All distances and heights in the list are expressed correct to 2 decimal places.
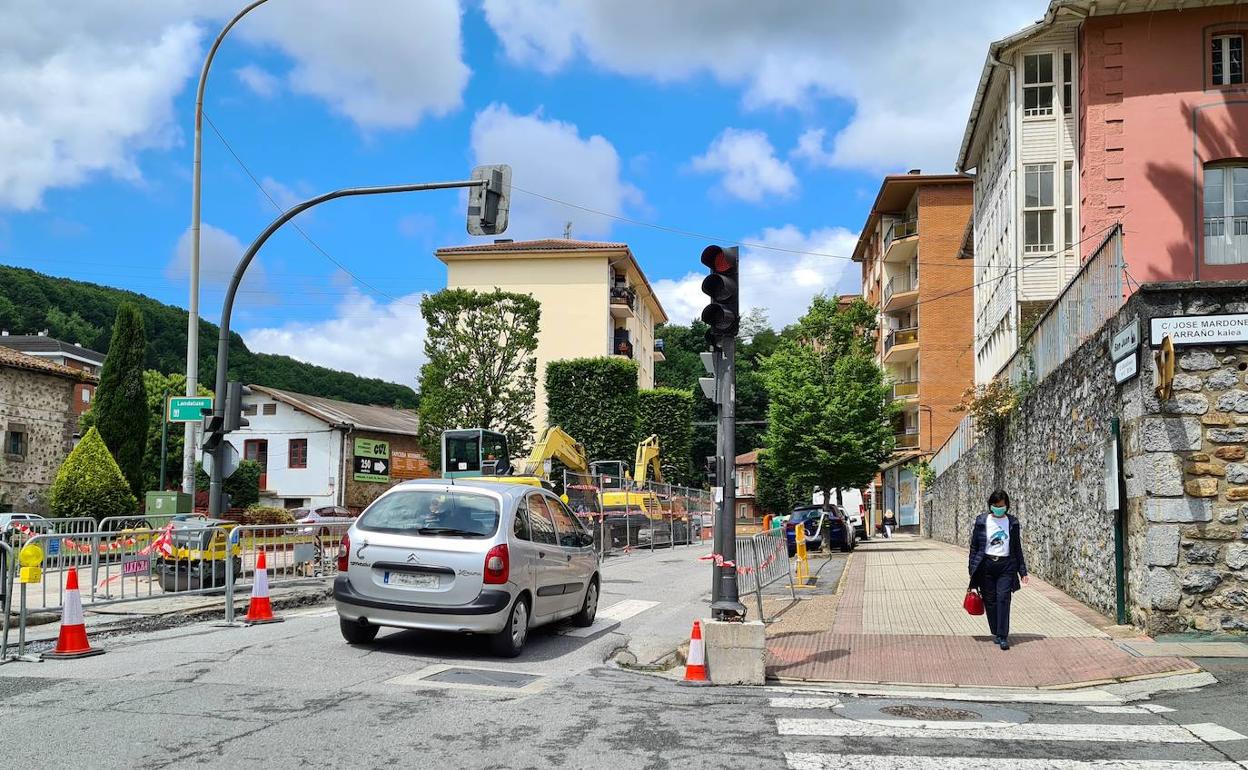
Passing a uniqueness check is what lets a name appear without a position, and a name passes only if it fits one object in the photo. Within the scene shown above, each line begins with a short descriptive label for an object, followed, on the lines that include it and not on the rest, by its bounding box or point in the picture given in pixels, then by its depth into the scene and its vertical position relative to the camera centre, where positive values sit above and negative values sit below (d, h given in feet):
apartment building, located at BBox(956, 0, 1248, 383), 82.48 +27.72
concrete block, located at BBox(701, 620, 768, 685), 29.81 -5.07
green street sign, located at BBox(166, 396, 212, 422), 52.11 +2.88
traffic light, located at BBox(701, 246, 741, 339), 33.22 +5.67
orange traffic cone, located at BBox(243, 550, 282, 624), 39.93 -5.02
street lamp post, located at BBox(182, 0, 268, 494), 56.39 +9.44
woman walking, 36.45 -2.82
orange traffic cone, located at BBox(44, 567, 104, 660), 30.99 -4.81
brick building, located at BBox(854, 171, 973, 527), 173.06 +28.15
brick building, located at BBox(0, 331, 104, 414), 228.22 +25.19
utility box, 56.44 -1.93
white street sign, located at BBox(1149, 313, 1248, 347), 36.01 +5.07
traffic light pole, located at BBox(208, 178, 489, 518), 50.37 +7.97
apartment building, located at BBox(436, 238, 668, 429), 183.01 +33.01
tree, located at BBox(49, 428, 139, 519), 94.79 -1.77
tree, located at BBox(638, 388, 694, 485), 179.63 +8.89
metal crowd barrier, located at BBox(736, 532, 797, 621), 47.55 -4.25
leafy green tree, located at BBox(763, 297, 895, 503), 114.83 +7.04
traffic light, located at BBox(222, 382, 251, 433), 50.08 +2.83
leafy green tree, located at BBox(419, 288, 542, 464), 132.46 +13.35
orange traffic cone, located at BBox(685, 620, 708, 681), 30.04 -5.25
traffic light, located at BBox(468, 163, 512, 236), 53.57 +13.61
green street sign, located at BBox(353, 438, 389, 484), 168.55 +1.28
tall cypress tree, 123.95 +7.38
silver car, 31.63 -2.88
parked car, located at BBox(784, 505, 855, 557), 103.60 -5.28
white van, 148.57 -5.95
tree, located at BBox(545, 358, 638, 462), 154.51 +9.58
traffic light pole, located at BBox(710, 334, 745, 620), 32.68 -0.58
